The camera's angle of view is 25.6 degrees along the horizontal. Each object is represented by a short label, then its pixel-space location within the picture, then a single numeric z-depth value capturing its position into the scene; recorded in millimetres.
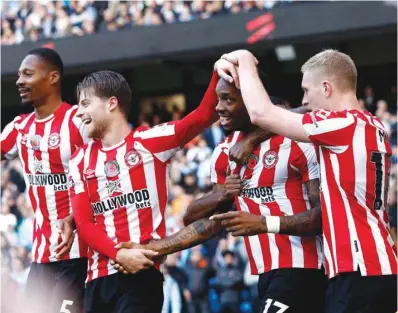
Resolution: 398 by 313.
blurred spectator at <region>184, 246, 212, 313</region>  12844
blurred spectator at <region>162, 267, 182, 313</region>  12913
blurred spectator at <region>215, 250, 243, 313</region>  12453
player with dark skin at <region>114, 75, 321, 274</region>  5023
